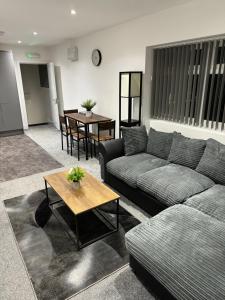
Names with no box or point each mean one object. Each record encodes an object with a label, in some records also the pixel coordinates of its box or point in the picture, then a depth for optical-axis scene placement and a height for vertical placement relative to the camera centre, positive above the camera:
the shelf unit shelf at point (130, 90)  3.49 -0.09
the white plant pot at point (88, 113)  4.65 -0.60
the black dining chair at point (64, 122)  4.64 -0.79
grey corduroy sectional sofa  1.36 -1.11
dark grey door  5.71 -0.32
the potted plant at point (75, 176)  2.28 -0.96
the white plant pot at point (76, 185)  2.33 -1.08
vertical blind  2.68 +0.02
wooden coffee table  2.04 -1.12
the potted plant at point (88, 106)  4.61 -0.45
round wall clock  4.46 +0.58
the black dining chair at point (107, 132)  4.03 -0.99
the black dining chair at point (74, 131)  4.42 -0.99
